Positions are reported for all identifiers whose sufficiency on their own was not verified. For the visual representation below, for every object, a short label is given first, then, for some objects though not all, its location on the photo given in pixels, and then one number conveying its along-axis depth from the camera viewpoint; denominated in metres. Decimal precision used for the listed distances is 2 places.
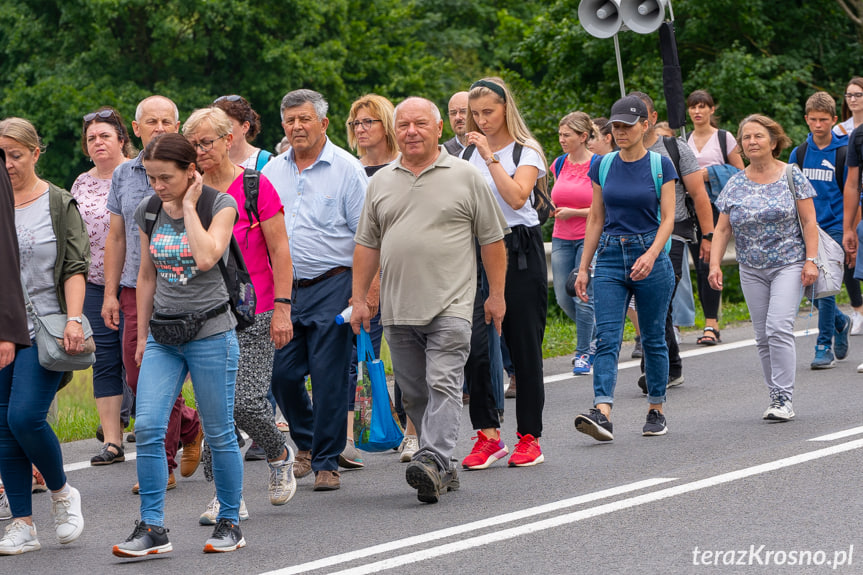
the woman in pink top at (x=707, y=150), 22.58
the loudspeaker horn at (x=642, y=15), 24.27
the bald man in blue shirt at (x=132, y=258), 14.20
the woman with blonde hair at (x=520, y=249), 13.92
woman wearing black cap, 15.40
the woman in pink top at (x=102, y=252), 15.51
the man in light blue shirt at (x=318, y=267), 13.76
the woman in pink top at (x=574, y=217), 20.86
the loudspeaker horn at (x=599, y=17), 24.84
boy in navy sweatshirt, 20.20
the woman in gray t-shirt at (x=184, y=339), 10.91
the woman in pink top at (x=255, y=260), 12.44
